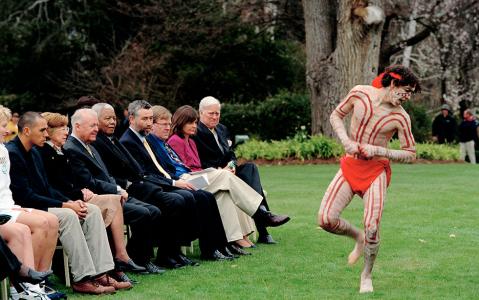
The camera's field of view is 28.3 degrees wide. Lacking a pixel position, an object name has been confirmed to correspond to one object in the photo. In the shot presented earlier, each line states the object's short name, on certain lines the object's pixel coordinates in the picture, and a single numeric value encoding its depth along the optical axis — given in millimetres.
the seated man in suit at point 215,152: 11664
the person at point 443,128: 30078
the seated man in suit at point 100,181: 9234
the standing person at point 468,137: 27359
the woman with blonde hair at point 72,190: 8758
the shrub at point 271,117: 30625
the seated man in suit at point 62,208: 8289
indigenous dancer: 8273
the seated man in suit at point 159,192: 9828
